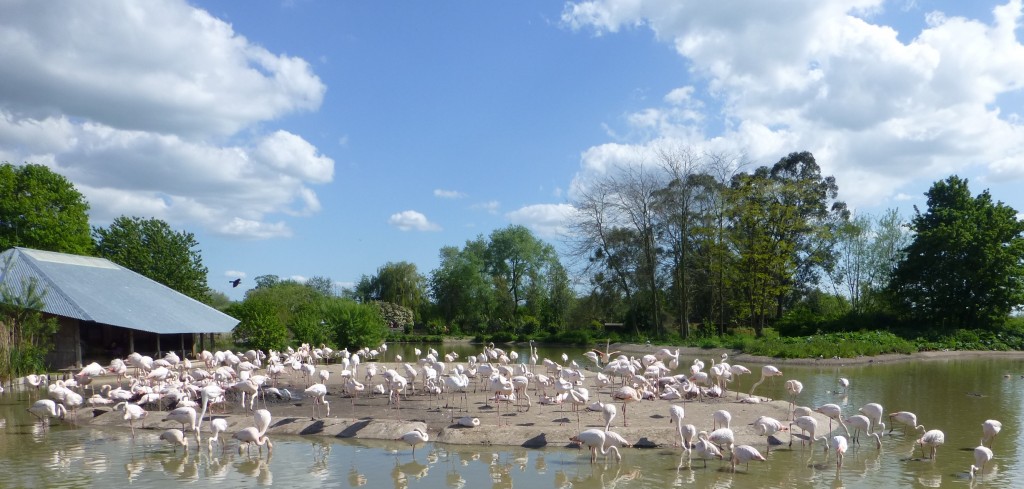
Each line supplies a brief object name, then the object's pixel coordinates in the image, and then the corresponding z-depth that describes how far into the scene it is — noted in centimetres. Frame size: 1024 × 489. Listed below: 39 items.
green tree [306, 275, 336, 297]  9292
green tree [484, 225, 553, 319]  6769
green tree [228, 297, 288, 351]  3234
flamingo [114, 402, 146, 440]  1333
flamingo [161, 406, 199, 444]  1257
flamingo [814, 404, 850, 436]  1219
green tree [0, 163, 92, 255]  3631
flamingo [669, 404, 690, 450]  1191
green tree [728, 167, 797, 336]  4391
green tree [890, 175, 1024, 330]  3828
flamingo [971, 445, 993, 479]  1034
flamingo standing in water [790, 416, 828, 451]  1169
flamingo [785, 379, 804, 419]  1502
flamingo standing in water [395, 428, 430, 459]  1210
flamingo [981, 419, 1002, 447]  1147
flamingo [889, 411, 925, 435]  1275
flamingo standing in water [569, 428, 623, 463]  1110
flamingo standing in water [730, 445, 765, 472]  1052
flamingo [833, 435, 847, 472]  1071
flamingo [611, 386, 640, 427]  1399
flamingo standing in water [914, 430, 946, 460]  1134
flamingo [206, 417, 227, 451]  1242
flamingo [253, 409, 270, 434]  1221
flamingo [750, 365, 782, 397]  1662
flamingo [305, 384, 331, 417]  1413
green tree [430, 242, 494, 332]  6291
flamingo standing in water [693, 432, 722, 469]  1092
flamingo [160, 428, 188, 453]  1205
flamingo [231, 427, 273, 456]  1180
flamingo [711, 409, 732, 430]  1209
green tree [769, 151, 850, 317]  4491
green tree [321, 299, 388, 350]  3562
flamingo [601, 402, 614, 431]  1209
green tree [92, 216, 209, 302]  3931
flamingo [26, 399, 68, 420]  1438
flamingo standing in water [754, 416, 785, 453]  1159
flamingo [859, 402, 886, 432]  1247
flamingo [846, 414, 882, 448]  1194
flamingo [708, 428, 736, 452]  1086
